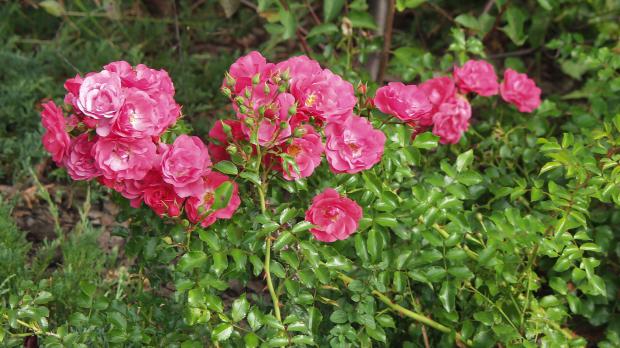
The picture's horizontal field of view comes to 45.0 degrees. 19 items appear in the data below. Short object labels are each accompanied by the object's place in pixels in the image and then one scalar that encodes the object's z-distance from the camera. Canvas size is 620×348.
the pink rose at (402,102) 1.80
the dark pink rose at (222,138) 1.71
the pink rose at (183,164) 1.61
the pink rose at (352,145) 1.70
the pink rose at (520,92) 2.69
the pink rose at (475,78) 2.52
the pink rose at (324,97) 1.66
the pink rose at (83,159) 1.65
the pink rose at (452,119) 2.43
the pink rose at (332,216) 1.72
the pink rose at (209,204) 1.69
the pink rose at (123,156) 1.59
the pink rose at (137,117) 1.56
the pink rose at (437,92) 2.45
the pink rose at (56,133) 1.63
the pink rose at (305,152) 1.67
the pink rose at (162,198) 1.69
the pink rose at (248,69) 1.72
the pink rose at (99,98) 1.55
